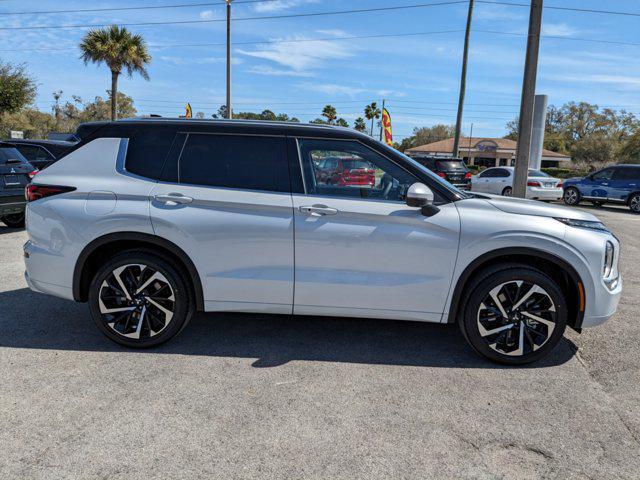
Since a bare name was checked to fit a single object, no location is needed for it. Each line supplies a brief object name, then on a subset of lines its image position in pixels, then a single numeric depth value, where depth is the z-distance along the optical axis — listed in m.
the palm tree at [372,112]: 78.44
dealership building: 73.56
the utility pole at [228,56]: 21.16
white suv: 3.73
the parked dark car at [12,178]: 8.46
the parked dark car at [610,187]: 18.12
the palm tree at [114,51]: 28.20
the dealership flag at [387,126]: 24.36
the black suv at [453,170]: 18.15
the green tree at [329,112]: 80.00
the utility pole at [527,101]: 10.55
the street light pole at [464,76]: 23.16
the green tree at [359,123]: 89.25
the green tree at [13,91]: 28.86
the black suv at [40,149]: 10.95
